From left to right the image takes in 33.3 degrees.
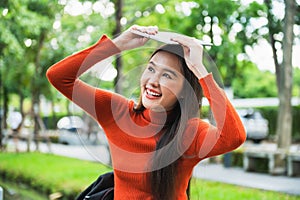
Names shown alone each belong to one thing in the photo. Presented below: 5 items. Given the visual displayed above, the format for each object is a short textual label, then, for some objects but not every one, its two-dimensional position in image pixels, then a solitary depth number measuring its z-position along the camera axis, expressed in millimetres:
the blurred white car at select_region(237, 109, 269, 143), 15320
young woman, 1562
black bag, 1709
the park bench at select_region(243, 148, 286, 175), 7629
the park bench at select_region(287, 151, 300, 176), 7320
